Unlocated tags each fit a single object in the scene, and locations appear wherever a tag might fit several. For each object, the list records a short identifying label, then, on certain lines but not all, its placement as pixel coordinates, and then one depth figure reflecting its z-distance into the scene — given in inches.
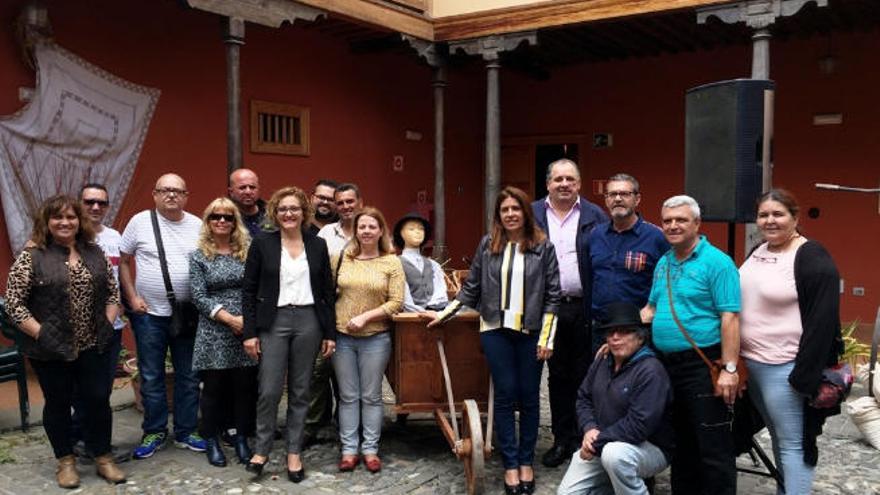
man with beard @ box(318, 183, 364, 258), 183.8
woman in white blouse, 163.3
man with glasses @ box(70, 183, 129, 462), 169.8
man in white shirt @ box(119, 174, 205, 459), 176.4
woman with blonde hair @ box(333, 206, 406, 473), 169.5
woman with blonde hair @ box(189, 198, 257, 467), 169.5
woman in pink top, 127.4
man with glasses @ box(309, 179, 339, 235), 202.7
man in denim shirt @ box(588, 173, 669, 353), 159.9
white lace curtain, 252.7
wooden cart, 168.7
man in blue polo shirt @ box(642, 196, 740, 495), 133.6
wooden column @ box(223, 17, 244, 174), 276.2
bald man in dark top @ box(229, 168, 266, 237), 191.3
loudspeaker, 160.6
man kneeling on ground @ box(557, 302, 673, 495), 133.2
